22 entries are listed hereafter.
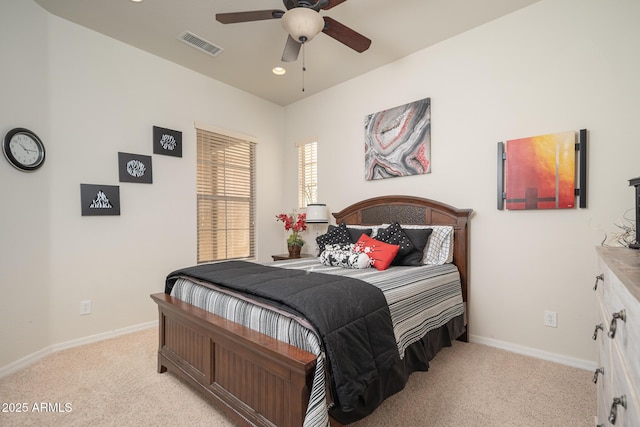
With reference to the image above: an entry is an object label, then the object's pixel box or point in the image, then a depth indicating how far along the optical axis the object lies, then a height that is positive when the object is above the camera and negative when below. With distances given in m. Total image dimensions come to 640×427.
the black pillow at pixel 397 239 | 2.71 -0.26
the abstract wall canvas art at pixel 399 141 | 3.17 +0.77
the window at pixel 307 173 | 4.34 +0.55
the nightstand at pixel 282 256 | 4.00 -0.62
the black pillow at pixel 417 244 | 2.71 -0.31
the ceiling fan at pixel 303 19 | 2.06 +1.36
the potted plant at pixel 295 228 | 4.10 -0.24
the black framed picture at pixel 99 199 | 2.81 +0.12
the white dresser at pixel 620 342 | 0.68 -0.37
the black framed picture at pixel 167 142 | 3.31 +0.79
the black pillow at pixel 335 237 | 3.19 -0.29
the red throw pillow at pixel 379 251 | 2.53 -0.35
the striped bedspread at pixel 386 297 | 1.31 -0.58
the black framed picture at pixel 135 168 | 3.05 +0.45
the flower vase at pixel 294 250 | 4.09 -0.54
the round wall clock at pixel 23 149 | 2.32 +0.51
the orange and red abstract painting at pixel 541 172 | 2.34 +0.30
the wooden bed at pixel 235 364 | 1.30 -0.82
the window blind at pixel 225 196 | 3.80 +0.20
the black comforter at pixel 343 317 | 1.29 -0.51
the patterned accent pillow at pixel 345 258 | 2.52 -0.40
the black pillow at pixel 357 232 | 3.17 -0.23
